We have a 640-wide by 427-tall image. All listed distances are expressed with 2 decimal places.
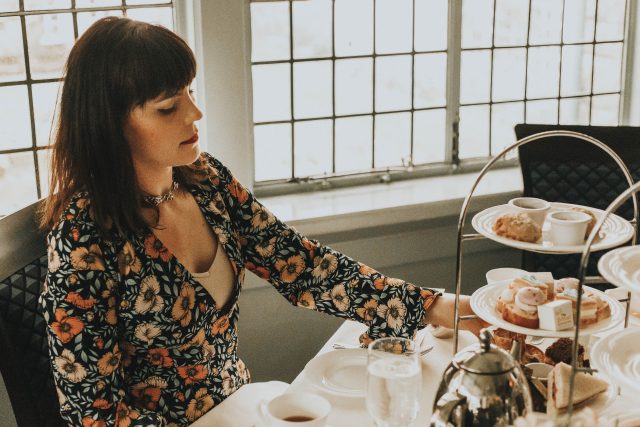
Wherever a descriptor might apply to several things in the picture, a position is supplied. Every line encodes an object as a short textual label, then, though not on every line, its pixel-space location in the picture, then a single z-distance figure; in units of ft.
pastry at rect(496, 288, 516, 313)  4.55
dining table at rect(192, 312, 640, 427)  4.85
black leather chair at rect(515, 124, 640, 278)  8.41
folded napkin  5.06
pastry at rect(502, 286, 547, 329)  4.34
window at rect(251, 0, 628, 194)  9.28
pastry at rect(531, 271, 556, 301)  4.74
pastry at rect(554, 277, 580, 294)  4.91
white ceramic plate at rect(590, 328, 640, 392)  3.66
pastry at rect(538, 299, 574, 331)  4.37
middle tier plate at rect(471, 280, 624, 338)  4.26
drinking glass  3.90
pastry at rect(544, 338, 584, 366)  5.16
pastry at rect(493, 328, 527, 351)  5.25
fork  5.63
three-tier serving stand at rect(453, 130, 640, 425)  3.47
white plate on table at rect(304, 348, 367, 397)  5.13
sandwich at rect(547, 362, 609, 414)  4.31
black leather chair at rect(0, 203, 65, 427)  4.99
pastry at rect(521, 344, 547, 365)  5.17
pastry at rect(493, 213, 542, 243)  4.45
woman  5.06
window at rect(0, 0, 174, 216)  7.84
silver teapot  3.67
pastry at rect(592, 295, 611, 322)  4.43
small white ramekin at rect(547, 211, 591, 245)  4.41
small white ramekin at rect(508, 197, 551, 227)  4.72
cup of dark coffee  4.16
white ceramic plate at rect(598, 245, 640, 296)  3.45
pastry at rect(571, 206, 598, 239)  4.58
